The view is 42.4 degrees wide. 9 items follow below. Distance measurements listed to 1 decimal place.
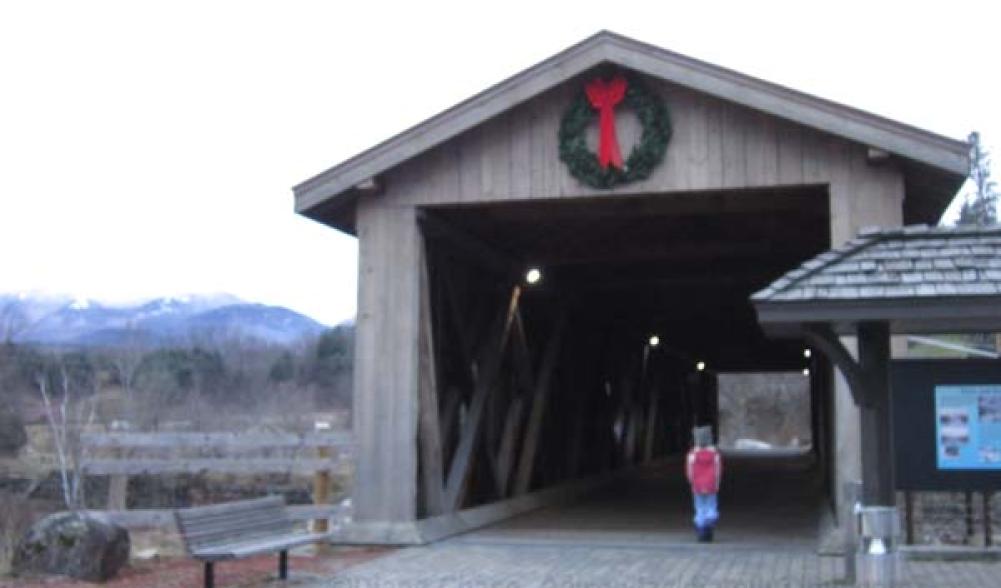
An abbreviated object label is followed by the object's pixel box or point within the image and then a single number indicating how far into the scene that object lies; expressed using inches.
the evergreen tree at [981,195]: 2426.3
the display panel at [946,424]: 348.5
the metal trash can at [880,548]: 326.3
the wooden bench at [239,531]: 380.5
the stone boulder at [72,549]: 425.1
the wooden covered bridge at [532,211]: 488.4
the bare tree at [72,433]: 636.1
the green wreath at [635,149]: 505.4
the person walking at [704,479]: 526.3
